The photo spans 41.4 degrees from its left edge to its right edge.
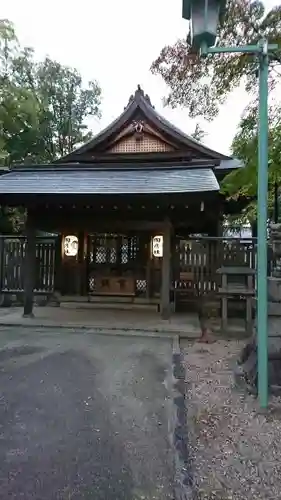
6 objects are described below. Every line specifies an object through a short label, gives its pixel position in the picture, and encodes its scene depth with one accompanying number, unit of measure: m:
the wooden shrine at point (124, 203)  7.35
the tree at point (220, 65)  6.16
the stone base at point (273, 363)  3.65
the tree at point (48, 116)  15.24
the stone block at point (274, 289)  3.76
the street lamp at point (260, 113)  3.25
